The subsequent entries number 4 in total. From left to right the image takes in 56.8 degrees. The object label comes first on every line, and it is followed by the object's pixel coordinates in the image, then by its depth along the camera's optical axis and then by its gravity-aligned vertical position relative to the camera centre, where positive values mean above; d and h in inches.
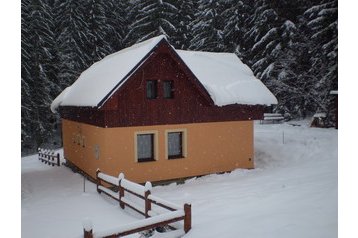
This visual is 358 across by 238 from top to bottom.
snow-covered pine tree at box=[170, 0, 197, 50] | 1190.3 +324.3
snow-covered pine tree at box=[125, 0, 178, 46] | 1135.6 +319.9
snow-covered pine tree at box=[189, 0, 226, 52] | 1098.1 +291.2
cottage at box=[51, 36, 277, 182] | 512.1 -6.6
